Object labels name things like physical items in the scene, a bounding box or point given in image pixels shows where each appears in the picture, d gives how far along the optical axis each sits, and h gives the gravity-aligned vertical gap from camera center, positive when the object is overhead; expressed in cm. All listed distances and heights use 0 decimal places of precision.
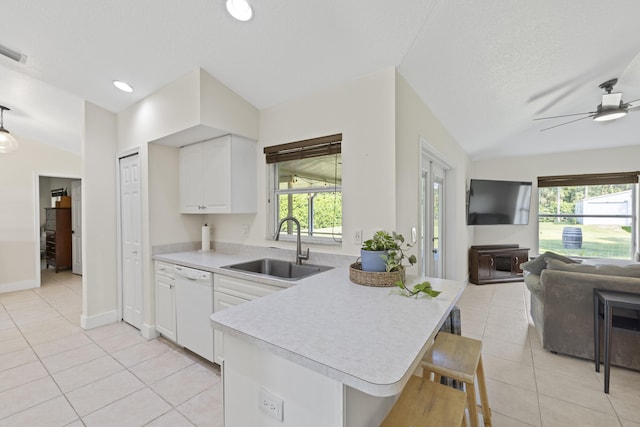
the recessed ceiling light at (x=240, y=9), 171 +129
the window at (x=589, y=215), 495 -11
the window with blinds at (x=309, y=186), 241 +24
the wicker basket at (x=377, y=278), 159 -39
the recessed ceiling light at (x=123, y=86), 267 +126
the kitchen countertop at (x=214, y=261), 193 -44
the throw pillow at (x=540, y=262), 298 -58
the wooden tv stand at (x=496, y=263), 503 -99
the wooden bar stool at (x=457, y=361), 119 -69
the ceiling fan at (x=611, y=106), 296 +112
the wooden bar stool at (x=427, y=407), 97 -73
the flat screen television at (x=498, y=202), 511 +15
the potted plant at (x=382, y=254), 163 -26
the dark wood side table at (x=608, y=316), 205 -86
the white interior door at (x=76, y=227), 552 -27
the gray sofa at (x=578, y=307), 229 -89
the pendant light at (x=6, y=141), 345 +93
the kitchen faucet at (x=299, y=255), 239 -38
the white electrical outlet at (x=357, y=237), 217 -20
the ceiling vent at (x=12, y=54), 225 +135
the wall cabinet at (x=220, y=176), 263 +37
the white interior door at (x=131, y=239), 303 -29
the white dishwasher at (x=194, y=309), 229 -84
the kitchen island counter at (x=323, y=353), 82 -45
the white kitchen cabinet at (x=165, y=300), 262 -85
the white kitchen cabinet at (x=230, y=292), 198 -60
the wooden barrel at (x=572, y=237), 528 -54
